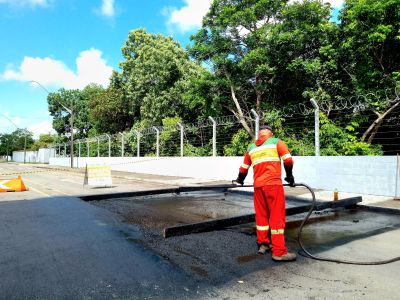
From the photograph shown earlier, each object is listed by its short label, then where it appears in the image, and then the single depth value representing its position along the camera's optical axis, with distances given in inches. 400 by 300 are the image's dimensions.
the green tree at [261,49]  722.2
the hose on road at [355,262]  172.7
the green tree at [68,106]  2377.0
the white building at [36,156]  2614.9
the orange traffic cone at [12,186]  506.9
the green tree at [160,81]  1203.2
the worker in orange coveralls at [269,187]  185.9
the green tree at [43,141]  3235.2
